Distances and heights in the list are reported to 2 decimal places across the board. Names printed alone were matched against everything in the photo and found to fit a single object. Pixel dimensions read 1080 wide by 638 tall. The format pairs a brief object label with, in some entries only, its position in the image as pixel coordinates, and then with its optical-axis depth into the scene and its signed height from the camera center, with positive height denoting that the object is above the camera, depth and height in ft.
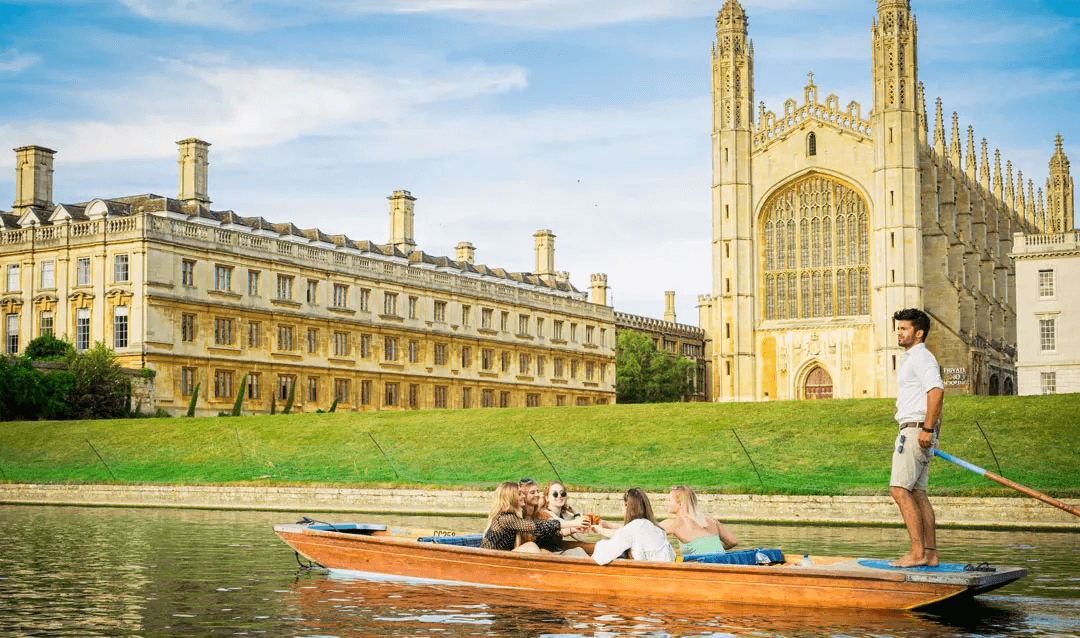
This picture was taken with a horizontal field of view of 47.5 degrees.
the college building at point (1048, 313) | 195.62 +13.29
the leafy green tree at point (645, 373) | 298.56 +5.51
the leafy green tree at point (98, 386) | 168.25 +1.21
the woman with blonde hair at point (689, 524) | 49.26 -5.23
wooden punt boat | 42.86 -6.88
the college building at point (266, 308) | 181.47 +14.67
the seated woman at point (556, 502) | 54.29 -4.73
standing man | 41.50 -0.90
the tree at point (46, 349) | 174.91 +6.51
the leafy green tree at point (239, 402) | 181.55 -1.05
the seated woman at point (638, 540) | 47.01 -5.53
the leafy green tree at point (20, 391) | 159.74 +0.48
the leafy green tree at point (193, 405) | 176.76 -1.46
